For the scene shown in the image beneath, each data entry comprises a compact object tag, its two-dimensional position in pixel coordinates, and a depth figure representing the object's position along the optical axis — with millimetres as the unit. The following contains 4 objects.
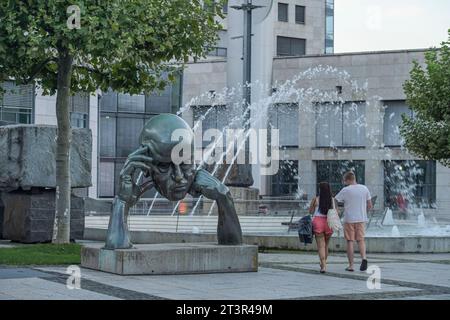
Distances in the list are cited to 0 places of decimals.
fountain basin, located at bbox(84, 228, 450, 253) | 19641
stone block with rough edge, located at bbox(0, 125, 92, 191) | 19250
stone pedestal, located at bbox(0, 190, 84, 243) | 19234
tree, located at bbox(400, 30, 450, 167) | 26203
